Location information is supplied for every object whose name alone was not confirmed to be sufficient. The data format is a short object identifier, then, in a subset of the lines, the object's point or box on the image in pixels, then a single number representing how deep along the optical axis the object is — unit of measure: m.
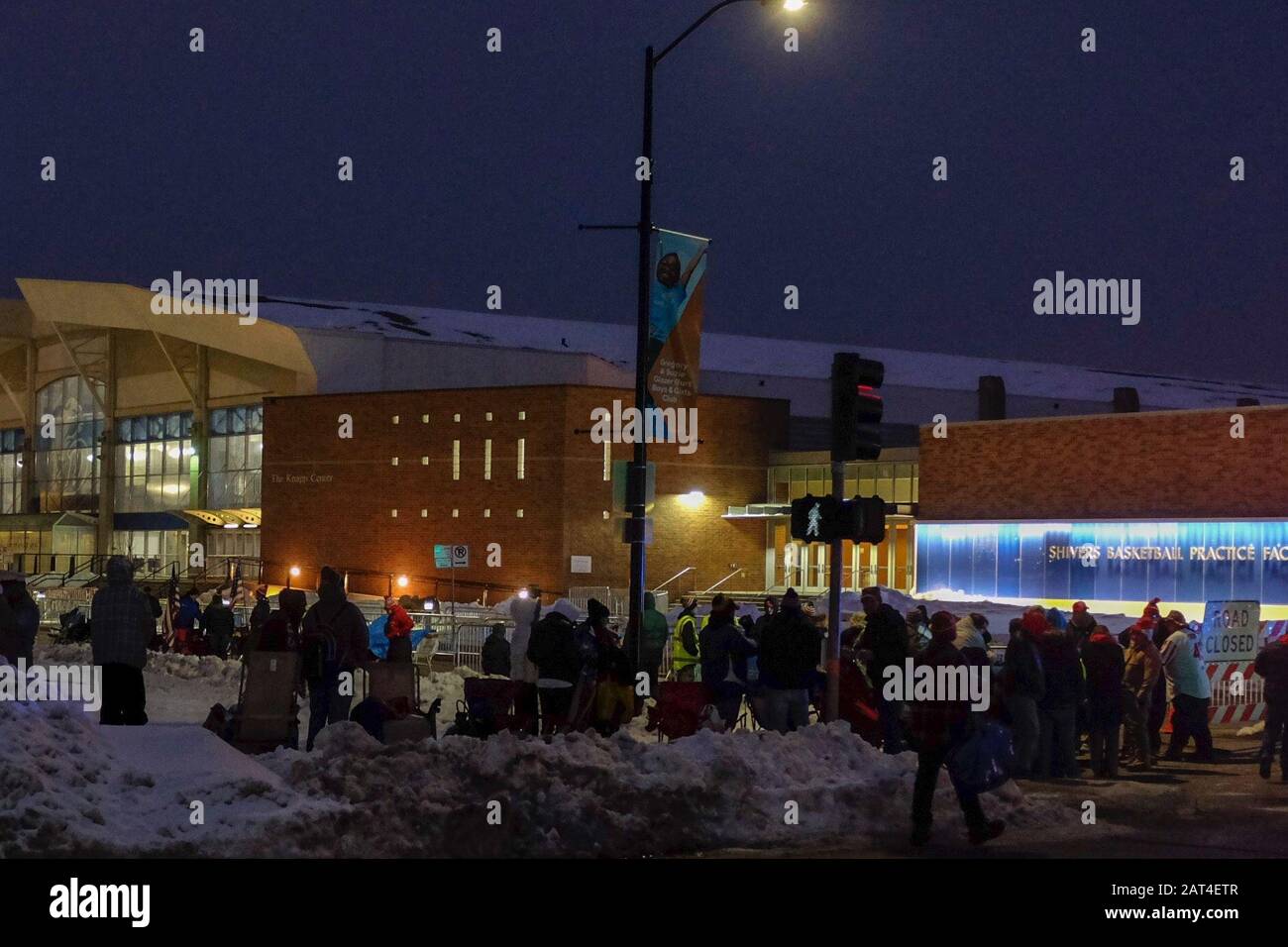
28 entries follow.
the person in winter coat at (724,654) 16.64
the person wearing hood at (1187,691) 18.56
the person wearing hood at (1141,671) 18.45
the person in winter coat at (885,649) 16.56
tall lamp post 19.09
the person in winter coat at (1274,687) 16.77
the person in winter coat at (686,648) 22.48
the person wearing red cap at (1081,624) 17.86
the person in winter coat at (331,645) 15.67
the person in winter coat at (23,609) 17.25
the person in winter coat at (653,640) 21.04
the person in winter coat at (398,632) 18.69
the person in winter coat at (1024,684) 15.94
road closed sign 20.97
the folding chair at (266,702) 14.60
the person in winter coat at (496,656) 22.61
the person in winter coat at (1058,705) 16.50
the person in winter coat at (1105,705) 16.89
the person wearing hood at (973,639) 16.08
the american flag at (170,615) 30.97
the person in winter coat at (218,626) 29.08
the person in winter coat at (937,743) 11.84
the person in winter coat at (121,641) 14.57
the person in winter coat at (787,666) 15.86
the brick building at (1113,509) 42.84
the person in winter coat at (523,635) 18.33
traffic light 15.05
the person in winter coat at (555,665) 15.36
